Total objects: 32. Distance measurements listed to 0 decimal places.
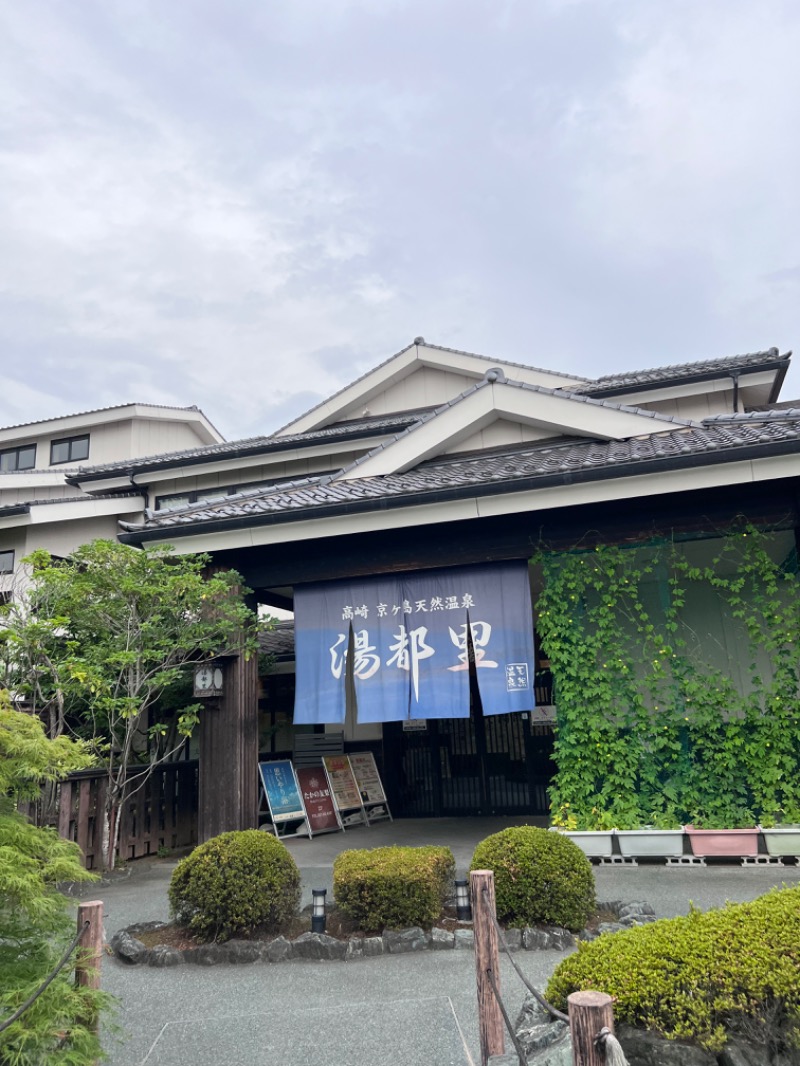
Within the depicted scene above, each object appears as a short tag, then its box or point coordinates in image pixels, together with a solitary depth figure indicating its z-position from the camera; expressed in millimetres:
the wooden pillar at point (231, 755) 9234
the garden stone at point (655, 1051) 3201
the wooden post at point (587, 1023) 2424
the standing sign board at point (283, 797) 10852
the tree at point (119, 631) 9148
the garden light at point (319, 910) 5950
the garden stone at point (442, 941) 5660
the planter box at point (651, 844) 8094
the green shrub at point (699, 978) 3281
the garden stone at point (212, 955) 5641
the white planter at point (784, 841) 7785
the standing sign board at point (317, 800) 11430
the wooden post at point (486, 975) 3781
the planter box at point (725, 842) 7902
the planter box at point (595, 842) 8250
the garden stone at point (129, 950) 5742
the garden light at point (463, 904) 6148
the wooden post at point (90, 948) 3527
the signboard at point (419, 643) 9000
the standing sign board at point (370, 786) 12438
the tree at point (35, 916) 3209
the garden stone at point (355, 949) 5590
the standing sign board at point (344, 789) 11844
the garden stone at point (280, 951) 5625
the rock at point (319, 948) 5602
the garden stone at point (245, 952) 5621
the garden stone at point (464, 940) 5661
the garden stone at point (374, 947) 5625
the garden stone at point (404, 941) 5641
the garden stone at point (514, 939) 5520
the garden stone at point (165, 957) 5660
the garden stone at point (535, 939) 5461
